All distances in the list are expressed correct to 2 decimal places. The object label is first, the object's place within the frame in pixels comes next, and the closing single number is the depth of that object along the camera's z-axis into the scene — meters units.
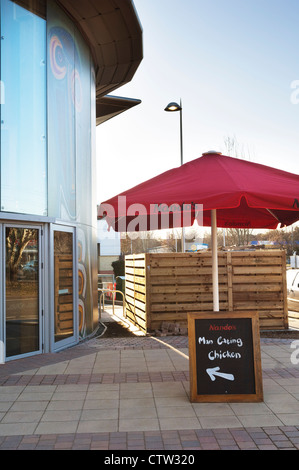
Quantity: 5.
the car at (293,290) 13.07
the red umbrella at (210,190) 4.84
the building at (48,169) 7.64
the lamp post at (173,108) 15.99
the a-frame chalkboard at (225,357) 5.22
